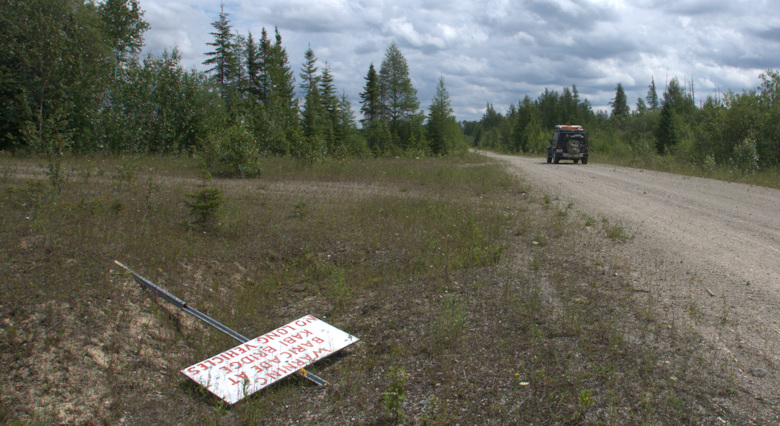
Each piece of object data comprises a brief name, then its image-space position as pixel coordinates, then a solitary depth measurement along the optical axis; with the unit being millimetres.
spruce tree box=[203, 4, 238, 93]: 49500
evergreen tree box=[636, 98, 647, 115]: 97331
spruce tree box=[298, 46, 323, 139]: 40344
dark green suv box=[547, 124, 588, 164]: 25297
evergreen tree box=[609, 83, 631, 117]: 113562
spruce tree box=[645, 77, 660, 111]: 117488
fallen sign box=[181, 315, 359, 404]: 4102
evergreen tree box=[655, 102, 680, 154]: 54531
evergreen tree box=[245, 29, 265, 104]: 50250
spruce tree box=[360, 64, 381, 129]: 58438
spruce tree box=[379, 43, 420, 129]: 58656
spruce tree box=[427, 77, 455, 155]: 47459
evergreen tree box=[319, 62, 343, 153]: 46656
